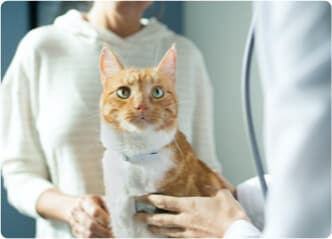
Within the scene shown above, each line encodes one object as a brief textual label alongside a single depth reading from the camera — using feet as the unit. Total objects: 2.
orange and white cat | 1.40
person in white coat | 0.77
